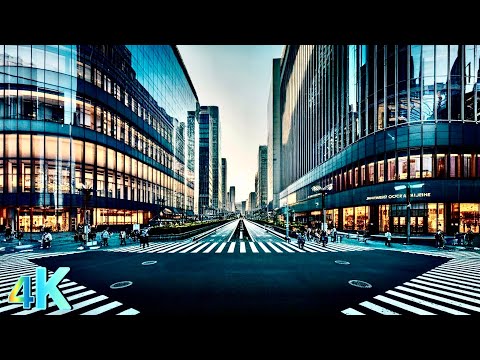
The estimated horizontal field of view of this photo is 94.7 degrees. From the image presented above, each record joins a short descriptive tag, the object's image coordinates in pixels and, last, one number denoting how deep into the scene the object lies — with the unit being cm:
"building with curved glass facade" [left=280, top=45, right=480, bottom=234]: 2844
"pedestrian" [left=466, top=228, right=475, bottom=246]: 2137
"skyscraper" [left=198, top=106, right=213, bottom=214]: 15138
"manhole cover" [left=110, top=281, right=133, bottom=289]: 955
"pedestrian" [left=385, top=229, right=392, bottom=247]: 2267
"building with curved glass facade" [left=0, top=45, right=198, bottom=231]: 3161
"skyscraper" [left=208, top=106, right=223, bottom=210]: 17888
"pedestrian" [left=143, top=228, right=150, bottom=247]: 2188
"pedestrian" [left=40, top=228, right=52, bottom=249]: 2116
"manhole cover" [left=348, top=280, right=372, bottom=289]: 966
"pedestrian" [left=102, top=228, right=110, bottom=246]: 2267
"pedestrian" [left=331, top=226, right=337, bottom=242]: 2684
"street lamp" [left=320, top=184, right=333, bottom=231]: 2790
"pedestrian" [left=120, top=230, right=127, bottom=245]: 2383
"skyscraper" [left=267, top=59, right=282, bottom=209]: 13800
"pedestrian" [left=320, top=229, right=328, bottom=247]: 2285
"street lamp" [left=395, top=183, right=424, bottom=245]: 2340
